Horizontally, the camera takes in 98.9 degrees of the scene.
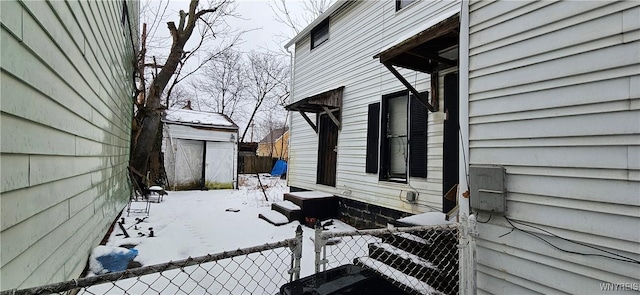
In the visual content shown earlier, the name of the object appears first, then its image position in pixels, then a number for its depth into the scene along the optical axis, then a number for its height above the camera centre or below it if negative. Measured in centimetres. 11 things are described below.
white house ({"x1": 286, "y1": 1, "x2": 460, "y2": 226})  413 +75
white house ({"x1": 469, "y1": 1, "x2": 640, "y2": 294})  165 +13
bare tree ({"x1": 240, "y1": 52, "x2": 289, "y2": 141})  2148 +598
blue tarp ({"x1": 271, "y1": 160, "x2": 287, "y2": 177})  1697 -104
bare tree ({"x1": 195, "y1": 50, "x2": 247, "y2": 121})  2283 +577
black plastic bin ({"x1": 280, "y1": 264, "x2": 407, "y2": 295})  147 -75
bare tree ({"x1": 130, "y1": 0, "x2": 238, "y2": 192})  804 +180
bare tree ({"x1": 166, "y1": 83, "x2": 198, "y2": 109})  2447 +509
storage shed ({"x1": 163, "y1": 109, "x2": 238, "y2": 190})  1048 +0
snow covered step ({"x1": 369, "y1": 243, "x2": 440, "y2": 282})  277 -119
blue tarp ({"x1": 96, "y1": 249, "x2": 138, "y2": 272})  302 -122
